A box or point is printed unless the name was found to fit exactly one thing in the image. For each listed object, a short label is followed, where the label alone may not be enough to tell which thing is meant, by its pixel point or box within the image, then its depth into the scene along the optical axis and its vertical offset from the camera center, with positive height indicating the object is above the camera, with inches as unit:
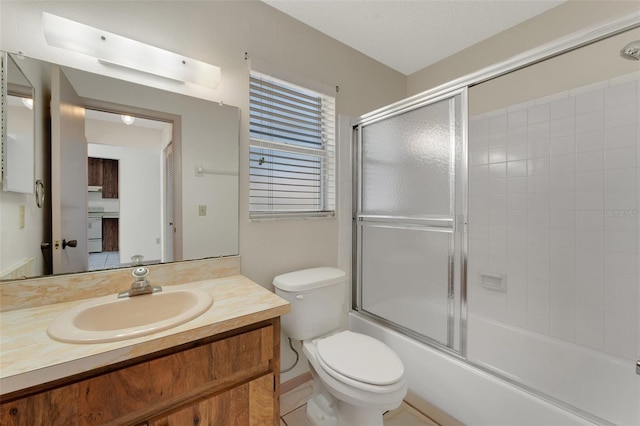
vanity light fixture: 42.4 +28.1
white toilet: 45.6 -27.7
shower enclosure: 57.5 -6.1
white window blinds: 64.0 +16.1
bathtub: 49.1 -36.2
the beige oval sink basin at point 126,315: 30.4 -14.0
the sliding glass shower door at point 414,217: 59.1 -1.2
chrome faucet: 43.6 -12.0
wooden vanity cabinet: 26.4 -20.1
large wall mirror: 41.3 +5.9
